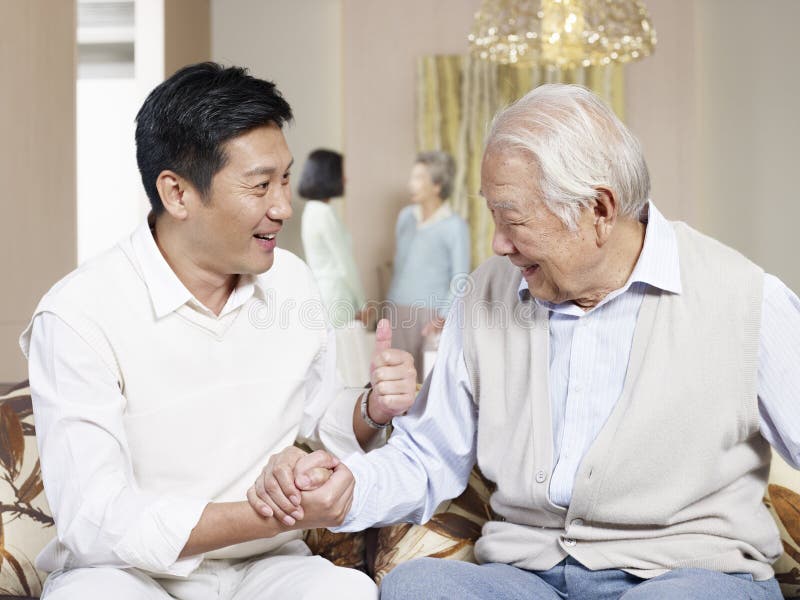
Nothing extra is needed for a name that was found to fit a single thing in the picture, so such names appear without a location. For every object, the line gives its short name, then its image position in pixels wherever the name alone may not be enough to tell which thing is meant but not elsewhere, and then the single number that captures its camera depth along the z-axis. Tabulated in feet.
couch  5.71
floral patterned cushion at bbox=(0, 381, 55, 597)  5.90
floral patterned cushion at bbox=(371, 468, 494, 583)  5.88
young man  4.81
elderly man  4.98
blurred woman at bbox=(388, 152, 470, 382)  16.62
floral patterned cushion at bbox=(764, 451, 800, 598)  5.64
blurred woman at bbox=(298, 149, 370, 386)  16.96
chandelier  13.30
